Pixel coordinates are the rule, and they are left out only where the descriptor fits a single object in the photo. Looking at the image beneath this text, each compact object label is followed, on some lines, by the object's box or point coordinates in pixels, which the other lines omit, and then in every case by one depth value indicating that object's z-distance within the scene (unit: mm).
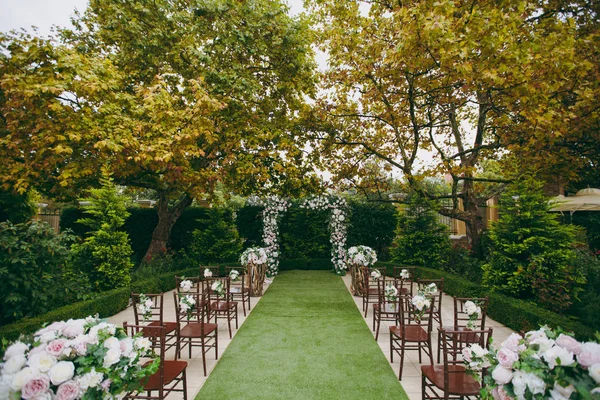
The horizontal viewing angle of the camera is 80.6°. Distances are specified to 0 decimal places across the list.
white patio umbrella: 9180
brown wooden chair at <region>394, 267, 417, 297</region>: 5569
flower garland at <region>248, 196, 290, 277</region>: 11438
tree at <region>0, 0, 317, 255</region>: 7023
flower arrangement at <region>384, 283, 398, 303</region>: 5070
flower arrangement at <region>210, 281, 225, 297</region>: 5668
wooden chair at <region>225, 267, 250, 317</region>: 7177
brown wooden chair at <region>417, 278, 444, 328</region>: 5048
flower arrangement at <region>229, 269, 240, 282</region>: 6793
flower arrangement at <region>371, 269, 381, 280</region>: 6289
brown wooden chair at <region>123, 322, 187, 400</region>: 2979
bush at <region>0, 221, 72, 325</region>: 4594
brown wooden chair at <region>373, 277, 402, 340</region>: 5519
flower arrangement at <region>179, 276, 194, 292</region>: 5074
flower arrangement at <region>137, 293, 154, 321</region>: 3998
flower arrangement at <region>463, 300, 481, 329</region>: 3664
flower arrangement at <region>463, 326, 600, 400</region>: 1627
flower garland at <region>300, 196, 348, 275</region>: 11602
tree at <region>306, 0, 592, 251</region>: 6000
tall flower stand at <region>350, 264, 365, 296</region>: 8508
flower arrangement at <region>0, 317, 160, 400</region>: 1744
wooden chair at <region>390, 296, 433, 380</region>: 4074
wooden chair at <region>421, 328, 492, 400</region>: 2893
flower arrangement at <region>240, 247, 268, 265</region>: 8609
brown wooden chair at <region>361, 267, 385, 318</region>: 6891
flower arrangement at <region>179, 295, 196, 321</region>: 4461
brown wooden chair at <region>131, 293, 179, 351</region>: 4042
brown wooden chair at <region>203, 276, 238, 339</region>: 5811
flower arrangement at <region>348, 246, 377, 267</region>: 8203
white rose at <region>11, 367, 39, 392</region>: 1712
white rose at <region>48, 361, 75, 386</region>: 1791
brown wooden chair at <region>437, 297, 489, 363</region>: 3755
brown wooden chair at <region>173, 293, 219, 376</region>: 4328
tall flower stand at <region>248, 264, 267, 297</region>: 8652
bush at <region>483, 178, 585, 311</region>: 6020
